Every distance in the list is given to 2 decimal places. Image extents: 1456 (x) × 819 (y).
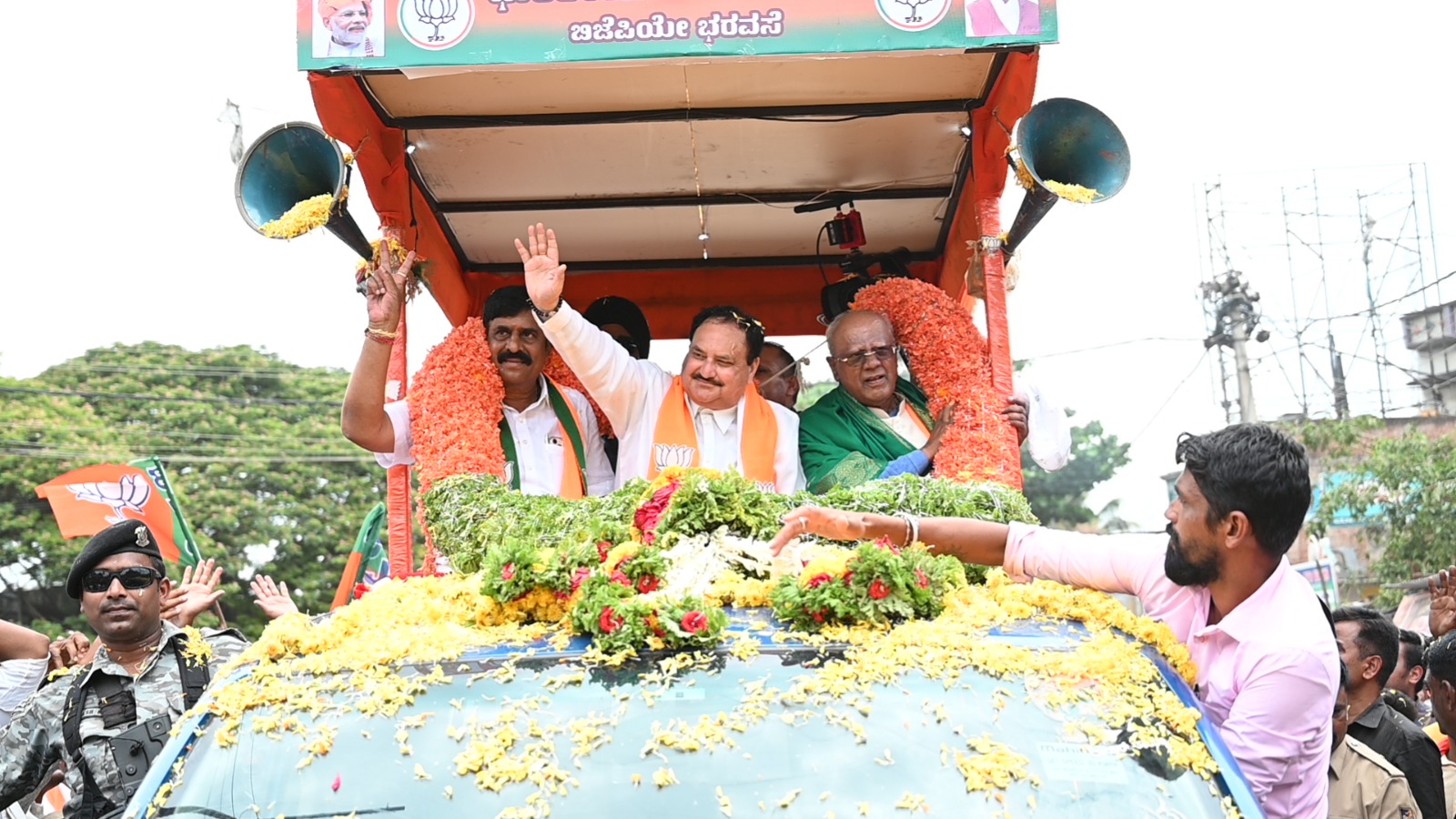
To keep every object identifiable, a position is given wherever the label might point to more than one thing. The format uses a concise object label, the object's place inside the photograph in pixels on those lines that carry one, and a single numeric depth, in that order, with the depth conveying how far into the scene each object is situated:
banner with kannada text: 4.65
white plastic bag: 5.77
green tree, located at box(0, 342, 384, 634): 24.64
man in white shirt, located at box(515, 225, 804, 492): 5.46
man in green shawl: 5.57
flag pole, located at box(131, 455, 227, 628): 9.03
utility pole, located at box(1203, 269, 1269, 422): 21.53
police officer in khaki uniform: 4.48
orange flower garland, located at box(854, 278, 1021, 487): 5.23
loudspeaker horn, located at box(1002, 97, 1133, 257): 5.12
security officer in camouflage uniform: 4.14
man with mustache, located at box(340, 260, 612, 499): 5.34
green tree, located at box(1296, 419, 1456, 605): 19.83
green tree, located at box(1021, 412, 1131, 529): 36.16
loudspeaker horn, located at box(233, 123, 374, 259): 5.09
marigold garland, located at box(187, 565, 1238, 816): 2.81
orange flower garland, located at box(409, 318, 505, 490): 5.23
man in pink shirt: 3.12
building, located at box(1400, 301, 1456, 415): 28.09
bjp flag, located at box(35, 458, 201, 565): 9.27
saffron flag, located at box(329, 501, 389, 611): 9.18
